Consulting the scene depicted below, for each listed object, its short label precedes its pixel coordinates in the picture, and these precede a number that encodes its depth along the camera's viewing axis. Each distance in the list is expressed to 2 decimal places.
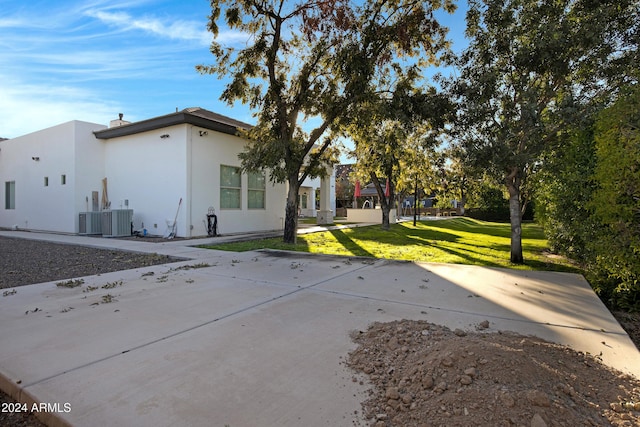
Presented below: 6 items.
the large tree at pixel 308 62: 9.70
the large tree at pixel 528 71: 6.54
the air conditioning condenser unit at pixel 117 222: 13.23
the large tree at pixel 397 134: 8.49
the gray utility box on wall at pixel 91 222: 14.00
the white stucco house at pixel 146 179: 12.83
